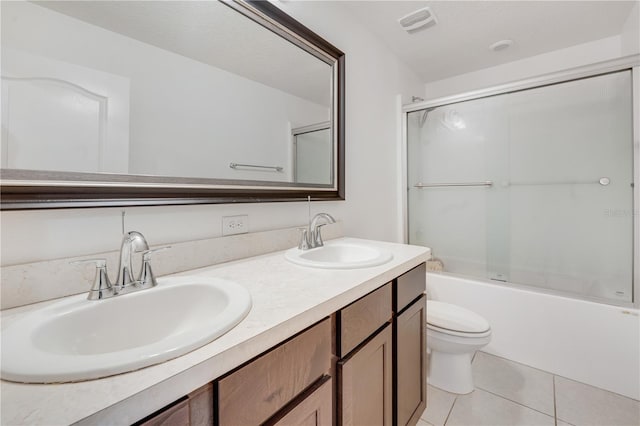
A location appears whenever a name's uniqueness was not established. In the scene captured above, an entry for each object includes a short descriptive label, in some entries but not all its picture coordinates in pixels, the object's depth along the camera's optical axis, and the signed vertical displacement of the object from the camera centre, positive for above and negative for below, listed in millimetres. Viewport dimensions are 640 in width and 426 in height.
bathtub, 1461 -709
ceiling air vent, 1719 +1293
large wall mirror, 660 +359
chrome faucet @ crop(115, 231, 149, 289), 683 -98
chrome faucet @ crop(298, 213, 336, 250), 1240 -94
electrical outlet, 1062 -42
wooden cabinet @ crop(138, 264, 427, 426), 475 -388
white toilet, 1398 -685
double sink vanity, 378 -248
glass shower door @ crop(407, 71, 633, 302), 1629 +207
